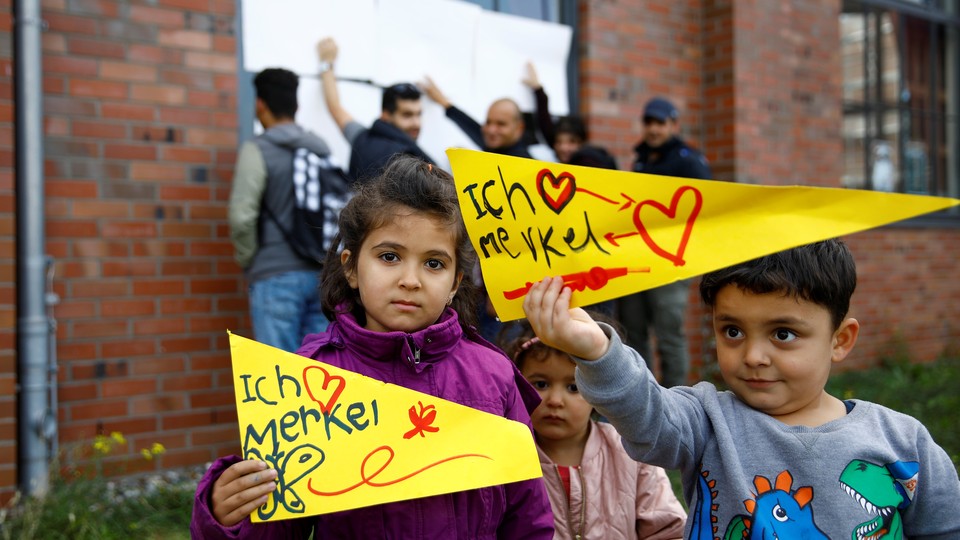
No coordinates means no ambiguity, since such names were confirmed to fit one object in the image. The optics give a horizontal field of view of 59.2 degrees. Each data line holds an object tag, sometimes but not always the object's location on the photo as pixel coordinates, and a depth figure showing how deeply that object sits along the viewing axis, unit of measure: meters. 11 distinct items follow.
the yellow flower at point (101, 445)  3.43
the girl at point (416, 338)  1.64
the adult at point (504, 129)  4.37
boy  1.54
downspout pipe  3.35
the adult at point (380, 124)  3.72
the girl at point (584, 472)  2.08
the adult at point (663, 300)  4.88
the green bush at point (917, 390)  4.78
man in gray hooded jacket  3.62
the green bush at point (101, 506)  3.06
